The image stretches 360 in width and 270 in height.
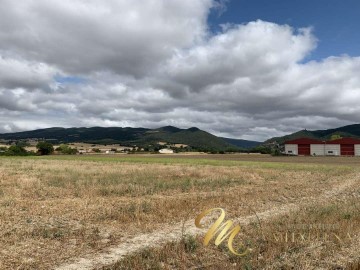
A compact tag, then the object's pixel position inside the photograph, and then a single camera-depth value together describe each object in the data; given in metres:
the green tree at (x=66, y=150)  164.46
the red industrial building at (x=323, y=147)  148.38
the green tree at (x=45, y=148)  158.00
